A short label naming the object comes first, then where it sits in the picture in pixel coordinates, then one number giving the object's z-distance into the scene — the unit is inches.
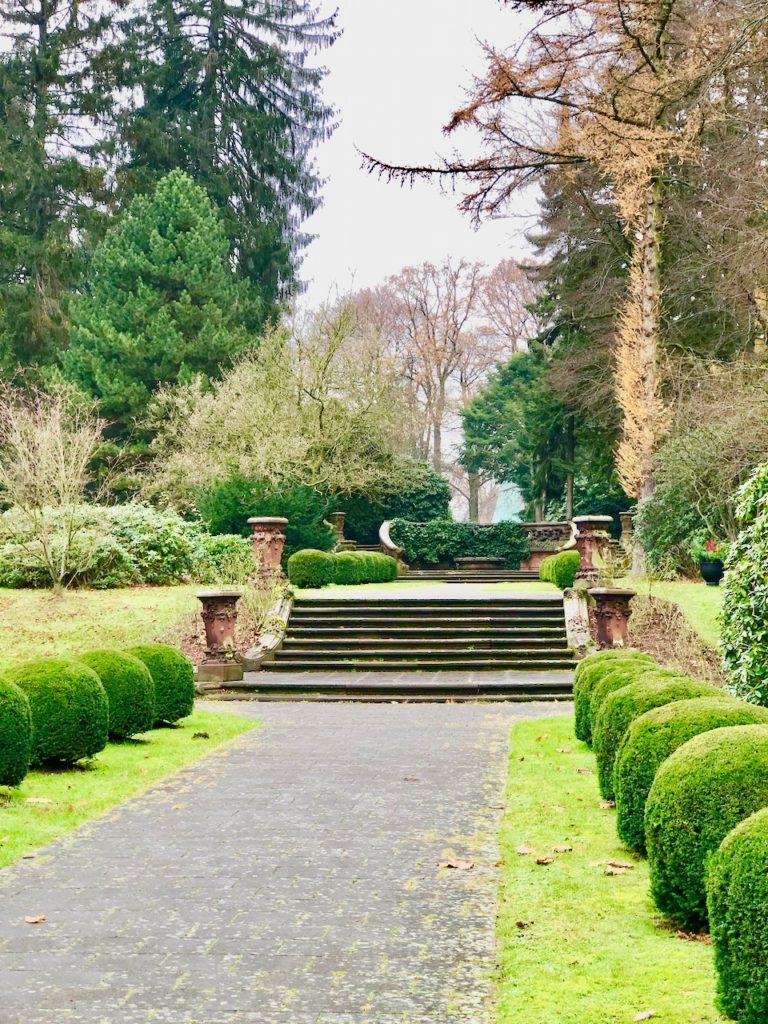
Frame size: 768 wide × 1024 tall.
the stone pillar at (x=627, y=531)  1051.3
